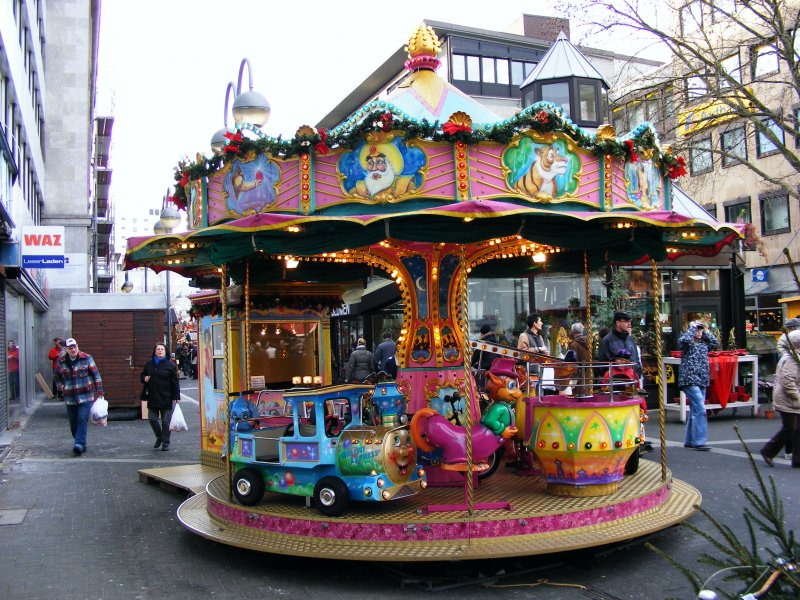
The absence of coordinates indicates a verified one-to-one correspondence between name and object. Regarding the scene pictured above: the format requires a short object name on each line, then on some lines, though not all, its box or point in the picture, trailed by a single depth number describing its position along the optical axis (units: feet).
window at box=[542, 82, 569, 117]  72.54
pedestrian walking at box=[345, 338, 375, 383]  57.52
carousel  22.67
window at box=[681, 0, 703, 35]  62.02
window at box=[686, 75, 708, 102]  60.64
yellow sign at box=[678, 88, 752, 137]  61.80
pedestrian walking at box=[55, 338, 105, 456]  42.39
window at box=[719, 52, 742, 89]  96.68
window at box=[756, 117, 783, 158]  98.49
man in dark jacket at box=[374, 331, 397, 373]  57.72
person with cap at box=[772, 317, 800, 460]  34.33
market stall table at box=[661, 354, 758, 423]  50.67
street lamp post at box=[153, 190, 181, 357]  63.82
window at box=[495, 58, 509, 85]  107.65
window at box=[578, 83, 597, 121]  72.84
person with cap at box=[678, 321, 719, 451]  40.81
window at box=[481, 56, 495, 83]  106.73
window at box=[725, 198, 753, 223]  105.14
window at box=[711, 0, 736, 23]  58.60
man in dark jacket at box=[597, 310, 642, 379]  36.65
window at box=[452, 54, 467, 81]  104.95
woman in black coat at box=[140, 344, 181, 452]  45.19
